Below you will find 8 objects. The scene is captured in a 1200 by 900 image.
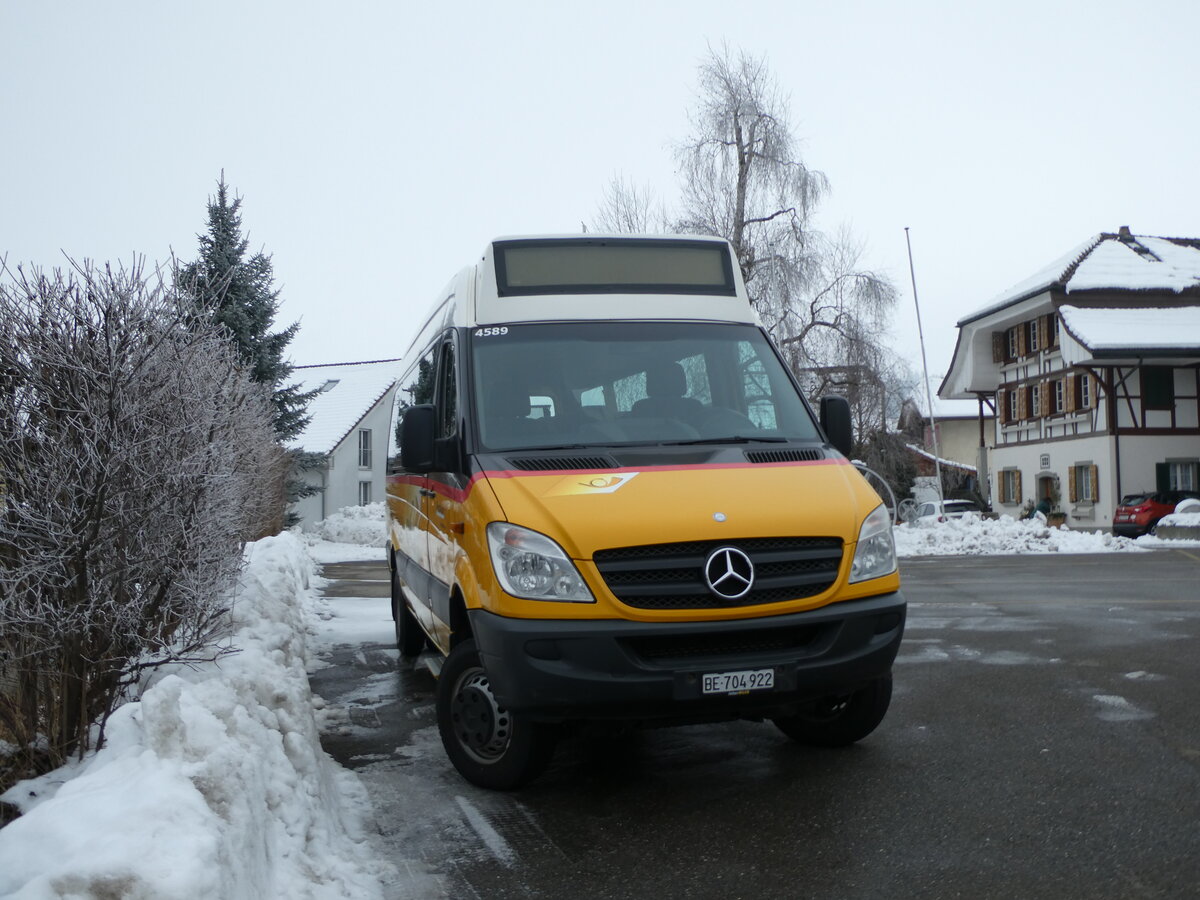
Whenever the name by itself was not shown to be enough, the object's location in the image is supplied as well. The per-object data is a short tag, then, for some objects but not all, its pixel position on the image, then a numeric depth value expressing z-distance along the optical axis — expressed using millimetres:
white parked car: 38750
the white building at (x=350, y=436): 57406
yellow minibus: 5000
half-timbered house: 41625
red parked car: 34688
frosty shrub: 4492
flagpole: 44469
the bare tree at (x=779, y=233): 34312
